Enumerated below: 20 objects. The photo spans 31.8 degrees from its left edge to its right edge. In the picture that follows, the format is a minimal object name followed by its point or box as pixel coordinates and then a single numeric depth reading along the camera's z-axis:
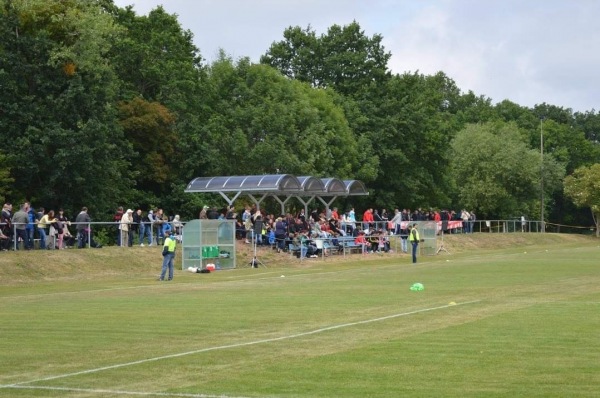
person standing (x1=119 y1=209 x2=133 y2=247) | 47.91
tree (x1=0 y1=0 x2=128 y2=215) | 57.66
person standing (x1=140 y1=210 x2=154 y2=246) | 49.53
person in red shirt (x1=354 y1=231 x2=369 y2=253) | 59.31
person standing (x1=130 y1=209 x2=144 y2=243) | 49.41
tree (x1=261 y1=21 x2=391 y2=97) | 94.09
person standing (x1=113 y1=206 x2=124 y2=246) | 47.94
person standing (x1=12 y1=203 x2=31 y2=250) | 41.88
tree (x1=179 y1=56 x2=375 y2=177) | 73.56
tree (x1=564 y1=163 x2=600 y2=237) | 112.38
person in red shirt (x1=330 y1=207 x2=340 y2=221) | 60.39
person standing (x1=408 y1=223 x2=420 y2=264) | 52.44
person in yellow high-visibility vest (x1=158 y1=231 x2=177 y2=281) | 38.28
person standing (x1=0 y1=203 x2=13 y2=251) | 41.53
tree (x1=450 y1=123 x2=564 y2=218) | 108.69
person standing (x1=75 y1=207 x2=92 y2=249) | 45.66
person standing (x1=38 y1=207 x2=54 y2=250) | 43.34
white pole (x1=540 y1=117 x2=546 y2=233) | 101.88
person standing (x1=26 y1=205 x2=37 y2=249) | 42.66
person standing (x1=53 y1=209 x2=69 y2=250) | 44.03
